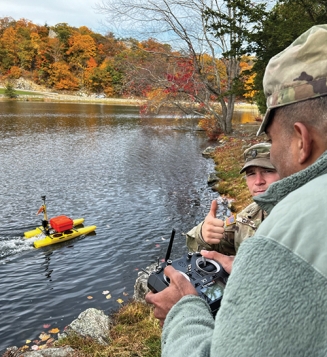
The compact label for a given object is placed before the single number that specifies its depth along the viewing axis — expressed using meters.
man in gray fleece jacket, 0.79
